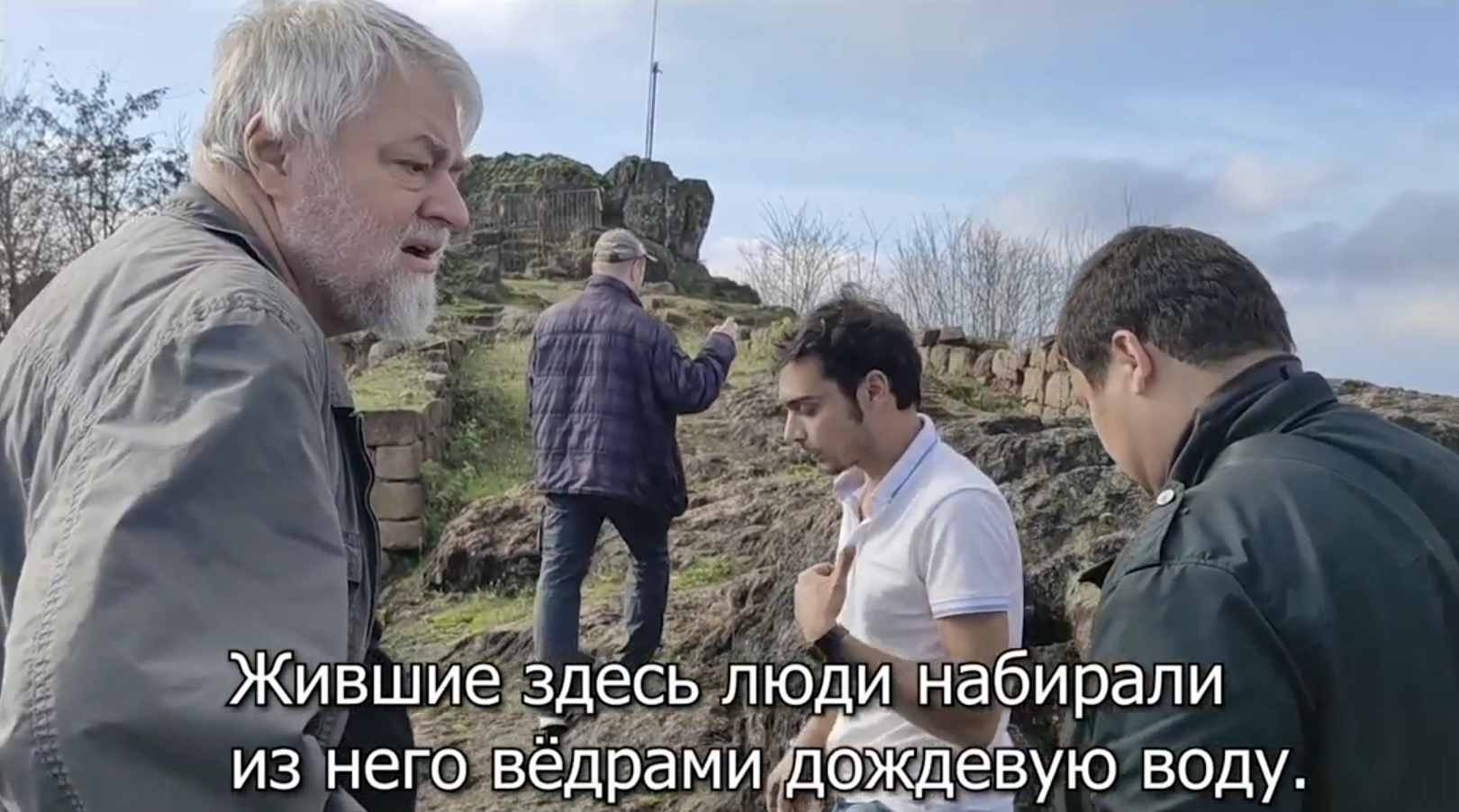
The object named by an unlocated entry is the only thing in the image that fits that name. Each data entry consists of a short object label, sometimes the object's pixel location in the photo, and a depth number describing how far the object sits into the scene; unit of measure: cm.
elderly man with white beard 113
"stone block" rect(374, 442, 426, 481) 916
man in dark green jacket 147
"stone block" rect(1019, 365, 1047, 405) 1208
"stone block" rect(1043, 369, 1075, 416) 1141
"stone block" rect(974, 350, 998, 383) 1305
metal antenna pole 2942
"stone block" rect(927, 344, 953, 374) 1365
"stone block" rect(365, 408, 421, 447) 911
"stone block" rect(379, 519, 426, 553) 902
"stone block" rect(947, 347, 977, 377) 1337
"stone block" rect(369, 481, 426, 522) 905
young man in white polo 250
